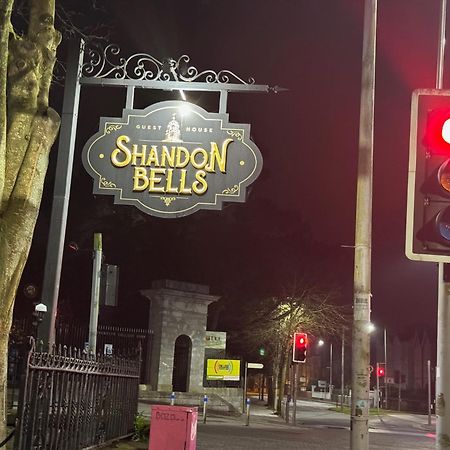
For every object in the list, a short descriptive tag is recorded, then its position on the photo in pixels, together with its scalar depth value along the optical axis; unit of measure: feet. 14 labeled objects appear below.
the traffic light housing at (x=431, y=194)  13.96
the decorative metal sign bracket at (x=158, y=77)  30.09
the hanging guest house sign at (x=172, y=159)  28.04
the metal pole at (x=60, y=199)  28.60
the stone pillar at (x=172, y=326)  101.65
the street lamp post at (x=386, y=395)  191.59
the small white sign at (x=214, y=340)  109.50
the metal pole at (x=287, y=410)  89.68
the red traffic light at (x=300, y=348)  66.39
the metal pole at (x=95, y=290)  44.37
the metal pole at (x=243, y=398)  111.96
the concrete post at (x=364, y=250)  22.50
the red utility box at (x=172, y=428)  30.53
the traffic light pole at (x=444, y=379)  14.98
